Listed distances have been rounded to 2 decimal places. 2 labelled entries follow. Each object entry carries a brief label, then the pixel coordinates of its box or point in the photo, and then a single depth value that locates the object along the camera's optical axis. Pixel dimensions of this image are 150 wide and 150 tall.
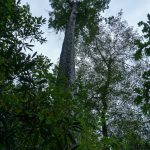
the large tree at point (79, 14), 8.14
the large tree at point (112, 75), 8.38
